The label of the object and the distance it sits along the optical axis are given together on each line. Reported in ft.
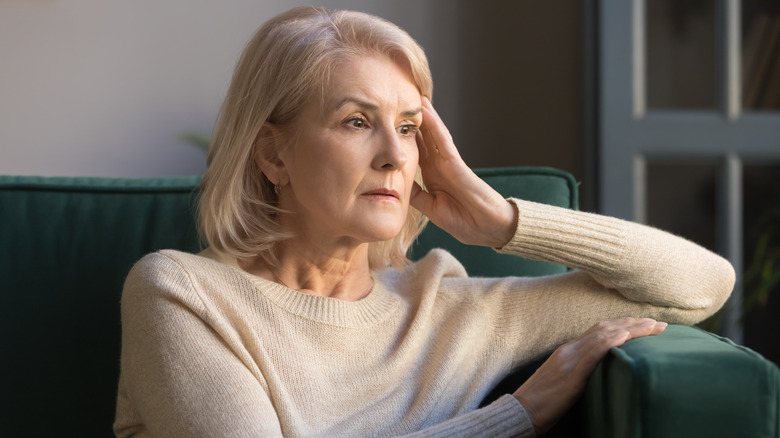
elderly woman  6.01
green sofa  6.47
